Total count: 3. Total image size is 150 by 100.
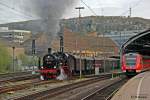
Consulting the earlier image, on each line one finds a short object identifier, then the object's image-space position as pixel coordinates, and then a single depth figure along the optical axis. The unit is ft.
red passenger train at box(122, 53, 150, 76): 160.15
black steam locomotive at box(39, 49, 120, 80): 146.30
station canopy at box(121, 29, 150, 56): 203.88
